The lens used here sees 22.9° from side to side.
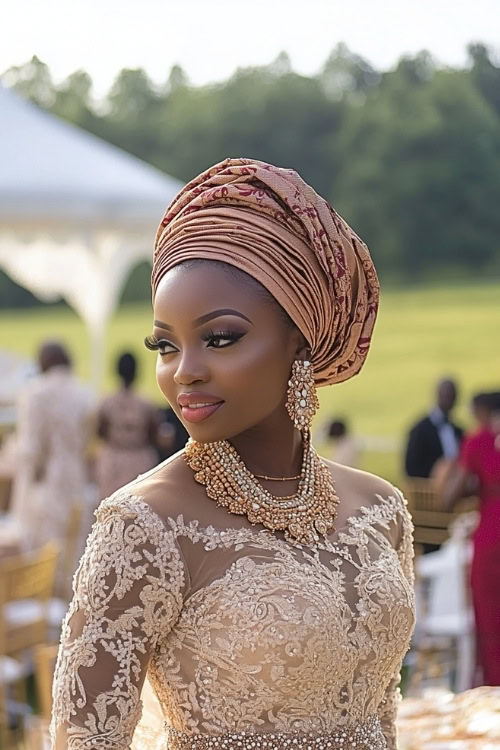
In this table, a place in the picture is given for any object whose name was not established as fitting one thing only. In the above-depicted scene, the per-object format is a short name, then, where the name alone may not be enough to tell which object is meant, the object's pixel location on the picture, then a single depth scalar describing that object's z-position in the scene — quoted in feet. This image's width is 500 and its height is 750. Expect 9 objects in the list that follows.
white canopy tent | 30.91
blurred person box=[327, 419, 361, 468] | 31.17
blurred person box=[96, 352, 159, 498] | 26.40
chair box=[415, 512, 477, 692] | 21.49
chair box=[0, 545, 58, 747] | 18.75
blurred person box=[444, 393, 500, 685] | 19.24
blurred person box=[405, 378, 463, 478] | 29.96
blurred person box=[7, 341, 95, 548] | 25.88
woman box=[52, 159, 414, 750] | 5.62
